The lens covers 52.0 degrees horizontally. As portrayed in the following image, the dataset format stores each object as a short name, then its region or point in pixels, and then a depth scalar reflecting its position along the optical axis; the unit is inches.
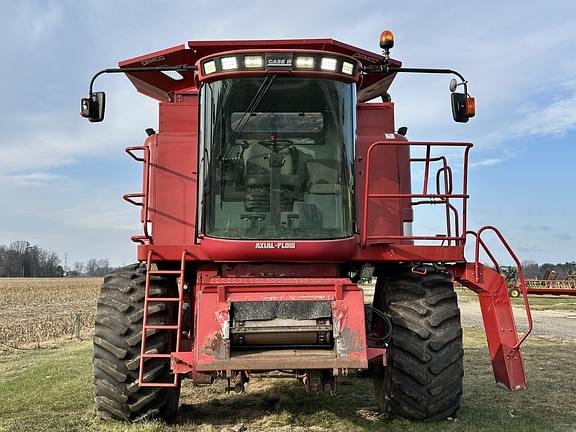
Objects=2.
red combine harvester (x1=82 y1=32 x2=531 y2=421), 191.3
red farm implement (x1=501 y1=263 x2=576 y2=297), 1424.5
